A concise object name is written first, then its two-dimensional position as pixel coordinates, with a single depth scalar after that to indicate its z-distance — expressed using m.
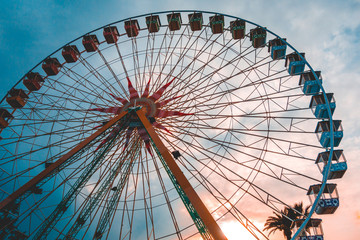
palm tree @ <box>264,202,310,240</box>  19.16
